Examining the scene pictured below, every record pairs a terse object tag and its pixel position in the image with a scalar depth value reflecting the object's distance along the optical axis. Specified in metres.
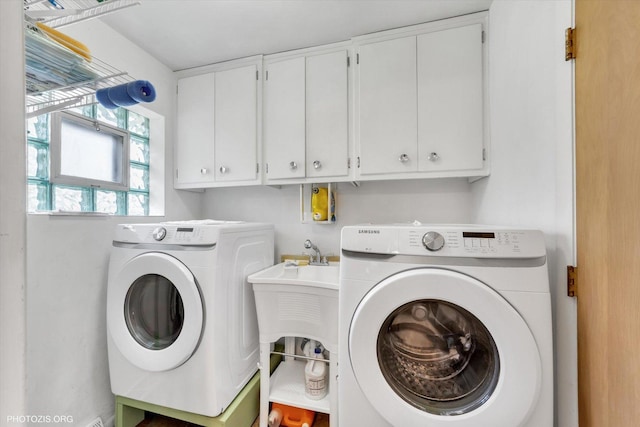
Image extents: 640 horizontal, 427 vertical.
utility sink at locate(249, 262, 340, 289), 1.29
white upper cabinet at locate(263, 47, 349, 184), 1.62
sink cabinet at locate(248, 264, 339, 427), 1.28
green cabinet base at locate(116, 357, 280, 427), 1.22
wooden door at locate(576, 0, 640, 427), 0.64
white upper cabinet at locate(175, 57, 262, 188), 1.76
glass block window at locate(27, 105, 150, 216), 1.27
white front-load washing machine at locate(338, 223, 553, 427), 0.81
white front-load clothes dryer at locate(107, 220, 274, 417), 1.17
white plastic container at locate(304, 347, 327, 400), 1.38
